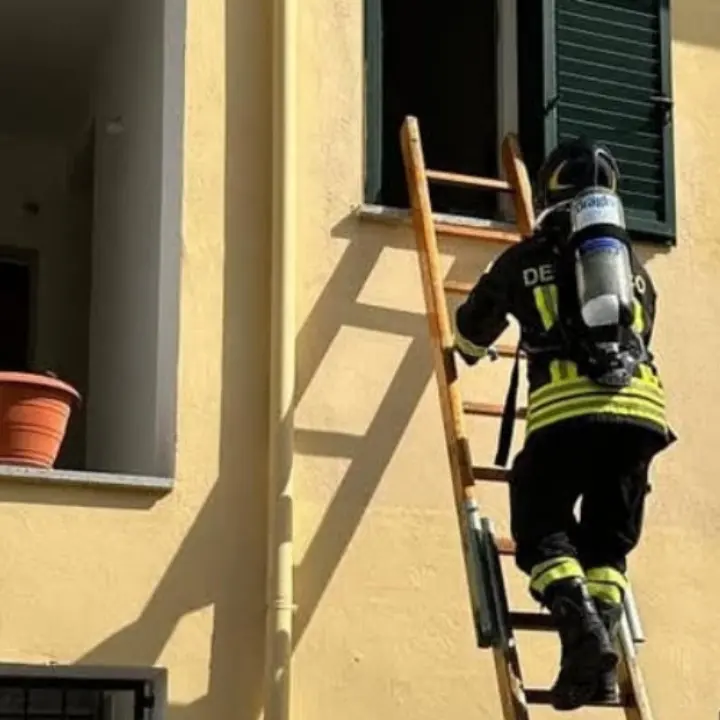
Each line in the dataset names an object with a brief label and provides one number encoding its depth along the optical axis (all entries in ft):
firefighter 18.21
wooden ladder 18.72
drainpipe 20.75
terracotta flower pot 20.92
